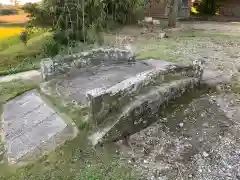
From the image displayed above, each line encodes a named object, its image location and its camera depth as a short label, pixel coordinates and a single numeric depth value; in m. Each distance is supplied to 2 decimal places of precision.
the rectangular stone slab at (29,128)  3.12
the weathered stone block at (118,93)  3.18
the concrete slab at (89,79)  4.06
